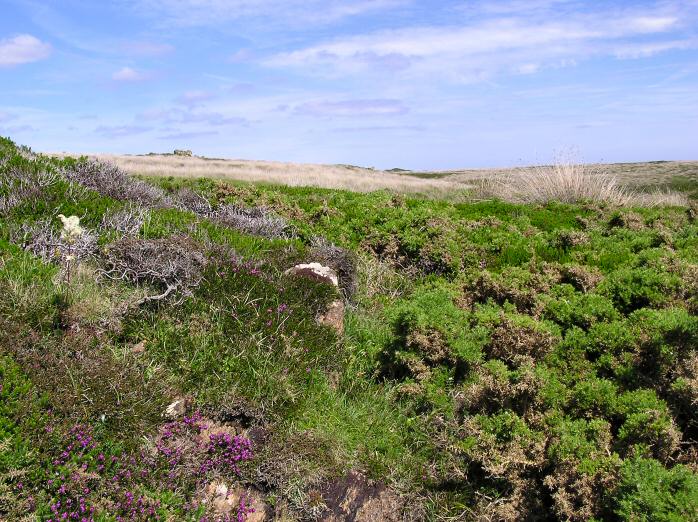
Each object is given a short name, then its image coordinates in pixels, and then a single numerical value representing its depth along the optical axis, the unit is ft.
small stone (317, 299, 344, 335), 19.70
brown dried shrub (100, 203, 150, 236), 20.50
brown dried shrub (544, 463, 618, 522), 12.62
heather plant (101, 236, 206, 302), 17.67
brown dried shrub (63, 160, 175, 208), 25.94
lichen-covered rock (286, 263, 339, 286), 20.20
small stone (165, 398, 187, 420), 13.86
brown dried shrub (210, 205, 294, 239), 26.43
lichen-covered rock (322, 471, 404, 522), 14.08
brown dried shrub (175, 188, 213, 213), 29.55
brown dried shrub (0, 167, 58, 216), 20.61
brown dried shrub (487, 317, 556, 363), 16.84
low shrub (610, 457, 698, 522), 10.76
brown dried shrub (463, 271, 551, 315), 20.47
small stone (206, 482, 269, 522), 13.01
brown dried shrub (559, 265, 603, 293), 20.99
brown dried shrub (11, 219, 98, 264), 18.24
